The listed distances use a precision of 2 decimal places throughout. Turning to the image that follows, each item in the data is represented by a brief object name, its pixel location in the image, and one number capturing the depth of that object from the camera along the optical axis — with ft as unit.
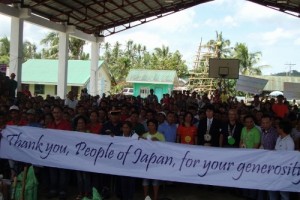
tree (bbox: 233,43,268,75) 150.82
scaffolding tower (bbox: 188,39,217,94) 133.96
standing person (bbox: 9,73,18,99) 41.93
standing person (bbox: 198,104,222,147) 23.36
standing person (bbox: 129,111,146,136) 23.48
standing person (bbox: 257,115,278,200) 20.91
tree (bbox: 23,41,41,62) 196.60
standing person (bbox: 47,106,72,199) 22.24
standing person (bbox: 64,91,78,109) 42.45
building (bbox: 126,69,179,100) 120.78
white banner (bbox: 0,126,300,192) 19.58
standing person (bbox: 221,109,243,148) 23.35
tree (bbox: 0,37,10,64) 176.45
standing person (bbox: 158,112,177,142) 23.76
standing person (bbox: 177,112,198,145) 23.16
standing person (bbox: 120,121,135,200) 21.29
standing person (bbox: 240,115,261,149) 21.93
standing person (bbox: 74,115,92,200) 21.93
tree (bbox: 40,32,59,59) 137.08
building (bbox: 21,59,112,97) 102.78
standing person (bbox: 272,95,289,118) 38.29
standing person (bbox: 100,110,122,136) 22.46
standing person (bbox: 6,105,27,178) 22.98
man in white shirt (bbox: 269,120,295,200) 19.56
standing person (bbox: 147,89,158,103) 50.24
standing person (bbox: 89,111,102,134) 23.18
